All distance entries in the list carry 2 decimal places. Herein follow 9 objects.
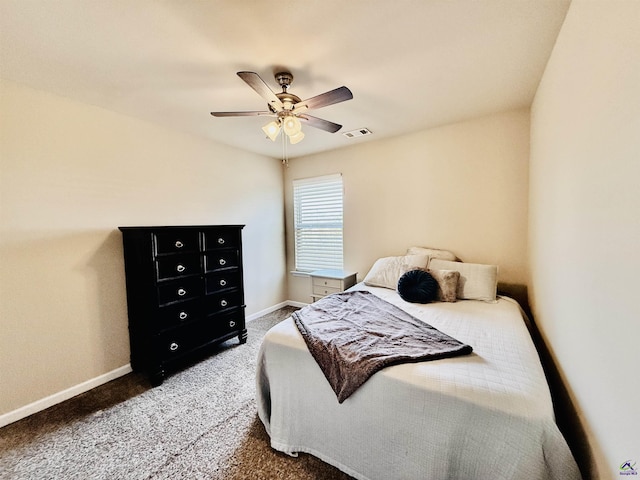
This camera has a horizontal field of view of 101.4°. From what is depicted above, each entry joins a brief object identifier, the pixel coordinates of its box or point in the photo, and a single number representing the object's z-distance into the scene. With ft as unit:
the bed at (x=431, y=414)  3.29
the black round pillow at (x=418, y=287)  7.57
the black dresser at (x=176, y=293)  7.43
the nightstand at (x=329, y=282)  10.63
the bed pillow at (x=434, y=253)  9.36
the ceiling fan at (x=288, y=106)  5.28
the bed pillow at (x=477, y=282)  7.68
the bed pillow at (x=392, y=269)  8.99
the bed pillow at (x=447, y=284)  7.68
